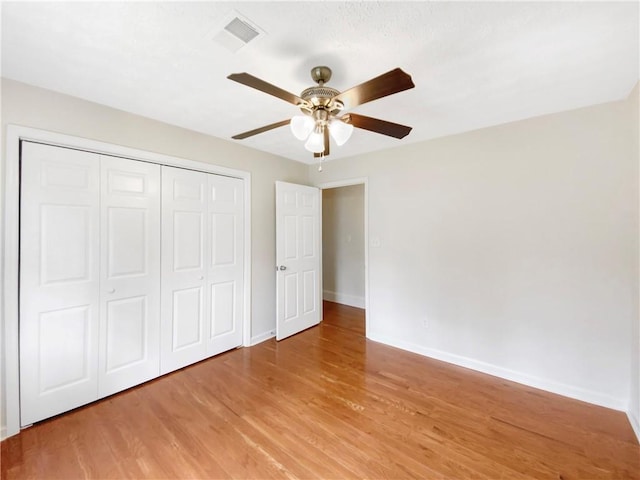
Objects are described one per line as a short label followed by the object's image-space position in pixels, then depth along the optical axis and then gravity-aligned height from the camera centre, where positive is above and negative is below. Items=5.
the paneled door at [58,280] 1.90 -0.26
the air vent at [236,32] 1.31 +1.07
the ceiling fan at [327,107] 1.31 +0.75
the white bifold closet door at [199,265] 2.63 -0.23
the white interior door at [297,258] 3.46 -0.20
